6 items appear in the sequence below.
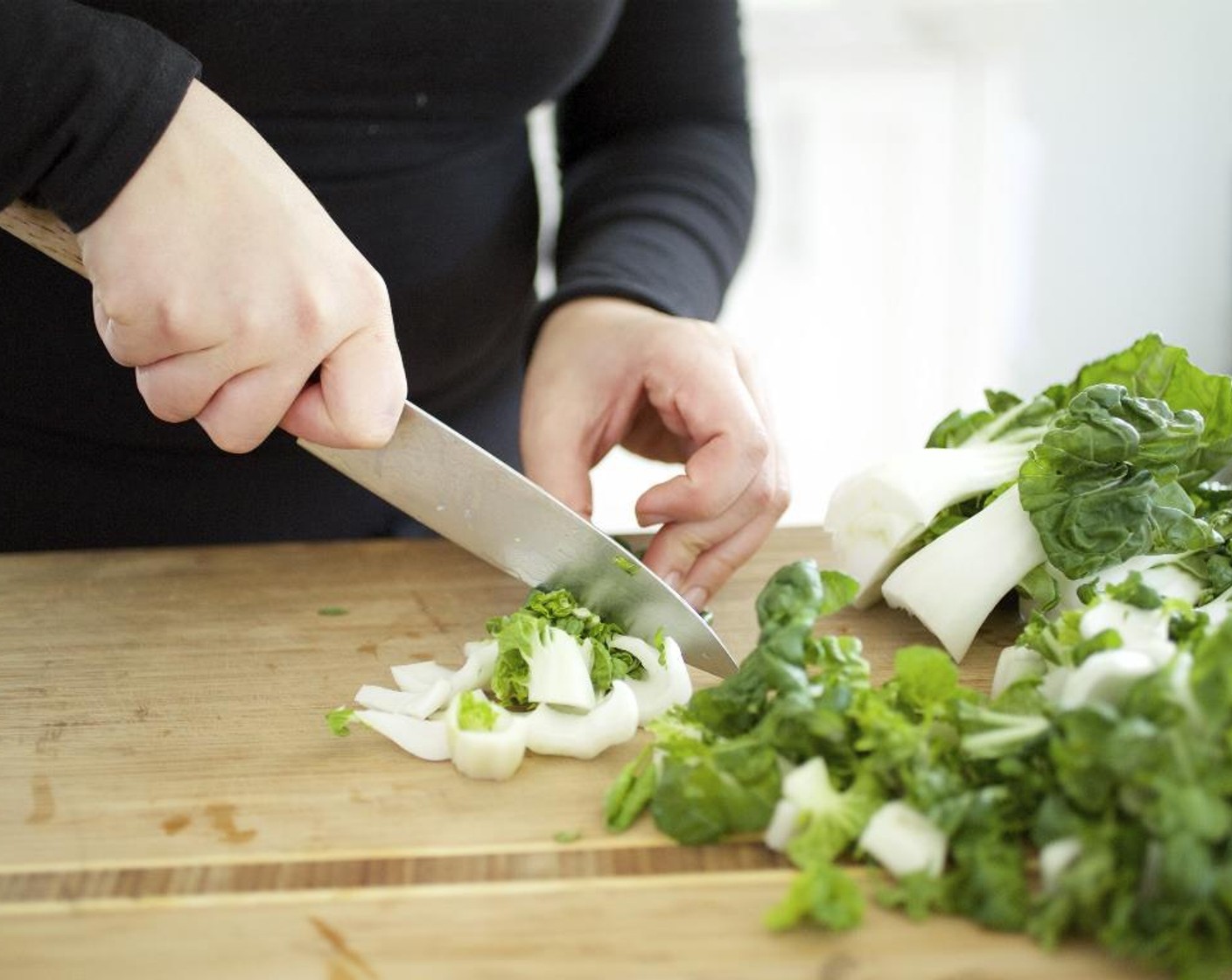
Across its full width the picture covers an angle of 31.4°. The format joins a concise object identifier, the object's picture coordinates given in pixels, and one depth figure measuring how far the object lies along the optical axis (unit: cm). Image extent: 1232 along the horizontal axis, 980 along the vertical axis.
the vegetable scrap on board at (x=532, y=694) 71
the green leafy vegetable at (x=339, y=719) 73
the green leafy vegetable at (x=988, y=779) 62
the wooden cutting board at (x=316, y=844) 63
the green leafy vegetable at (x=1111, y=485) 74
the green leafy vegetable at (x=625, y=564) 76
